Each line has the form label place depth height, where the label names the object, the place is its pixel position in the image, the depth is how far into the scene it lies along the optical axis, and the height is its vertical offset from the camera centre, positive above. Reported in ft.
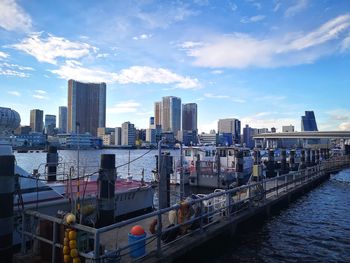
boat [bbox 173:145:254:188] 105.50 -9.42
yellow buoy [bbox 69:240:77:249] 24.64 -8.15
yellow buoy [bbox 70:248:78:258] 24.34 -8.74
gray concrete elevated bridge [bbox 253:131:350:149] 475.72 +10.38
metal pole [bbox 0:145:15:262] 25.94 -5.38
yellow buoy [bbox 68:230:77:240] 24.72 -7.44
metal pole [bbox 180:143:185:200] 52.65 -7.12
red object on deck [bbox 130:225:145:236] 28.43 -8.25
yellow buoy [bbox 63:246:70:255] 24.94 -8.72
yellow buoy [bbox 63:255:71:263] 24.83 -9.33
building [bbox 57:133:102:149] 569.84 +1.52
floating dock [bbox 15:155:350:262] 26.21 -10.34
